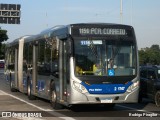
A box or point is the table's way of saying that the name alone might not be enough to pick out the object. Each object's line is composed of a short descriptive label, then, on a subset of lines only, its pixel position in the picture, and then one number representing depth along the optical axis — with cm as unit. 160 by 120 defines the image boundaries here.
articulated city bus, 1409
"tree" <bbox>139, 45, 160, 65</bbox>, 8041
